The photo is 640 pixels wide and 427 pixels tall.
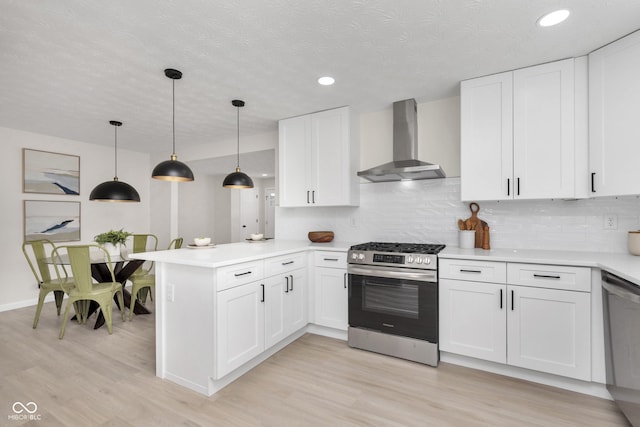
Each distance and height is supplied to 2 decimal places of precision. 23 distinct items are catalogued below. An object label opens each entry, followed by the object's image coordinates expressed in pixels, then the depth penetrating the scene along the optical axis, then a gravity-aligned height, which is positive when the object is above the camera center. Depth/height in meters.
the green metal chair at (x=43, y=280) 3.49 -0.78
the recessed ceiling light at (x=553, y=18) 1.86 +1.21
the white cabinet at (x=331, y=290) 3.10 -0.79
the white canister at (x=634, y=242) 2.32 -0.22
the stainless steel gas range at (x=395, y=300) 2.61 -0.78
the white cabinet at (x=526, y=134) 2.41 +0.66
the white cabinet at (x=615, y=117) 2.09 +0.68
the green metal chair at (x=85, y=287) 3.08 -0.79
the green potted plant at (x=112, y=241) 3.80 -0.33
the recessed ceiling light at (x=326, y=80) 2.73 +1.20
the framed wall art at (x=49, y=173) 4.38 +0.63
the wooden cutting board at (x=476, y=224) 2.99 -0.11
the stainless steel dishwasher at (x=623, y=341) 1.64 -0.75
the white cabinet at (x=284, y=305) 2.67 -0.85
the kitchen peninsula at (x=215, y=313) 2.16 -0.75
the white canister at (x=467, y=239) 2.90 -0.24
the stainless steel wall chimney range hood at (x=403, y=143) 3.09 +0.75
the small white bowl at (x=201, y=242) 2.98 -0.27
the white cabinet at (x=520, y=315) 2.15 -0.78
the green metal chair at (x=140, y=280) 3.77 -0.83
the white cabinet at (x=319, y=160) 3.44 +0.63
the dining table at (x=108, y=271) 3.47 -0.70
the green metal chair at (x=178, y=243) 4.49 -0.43
